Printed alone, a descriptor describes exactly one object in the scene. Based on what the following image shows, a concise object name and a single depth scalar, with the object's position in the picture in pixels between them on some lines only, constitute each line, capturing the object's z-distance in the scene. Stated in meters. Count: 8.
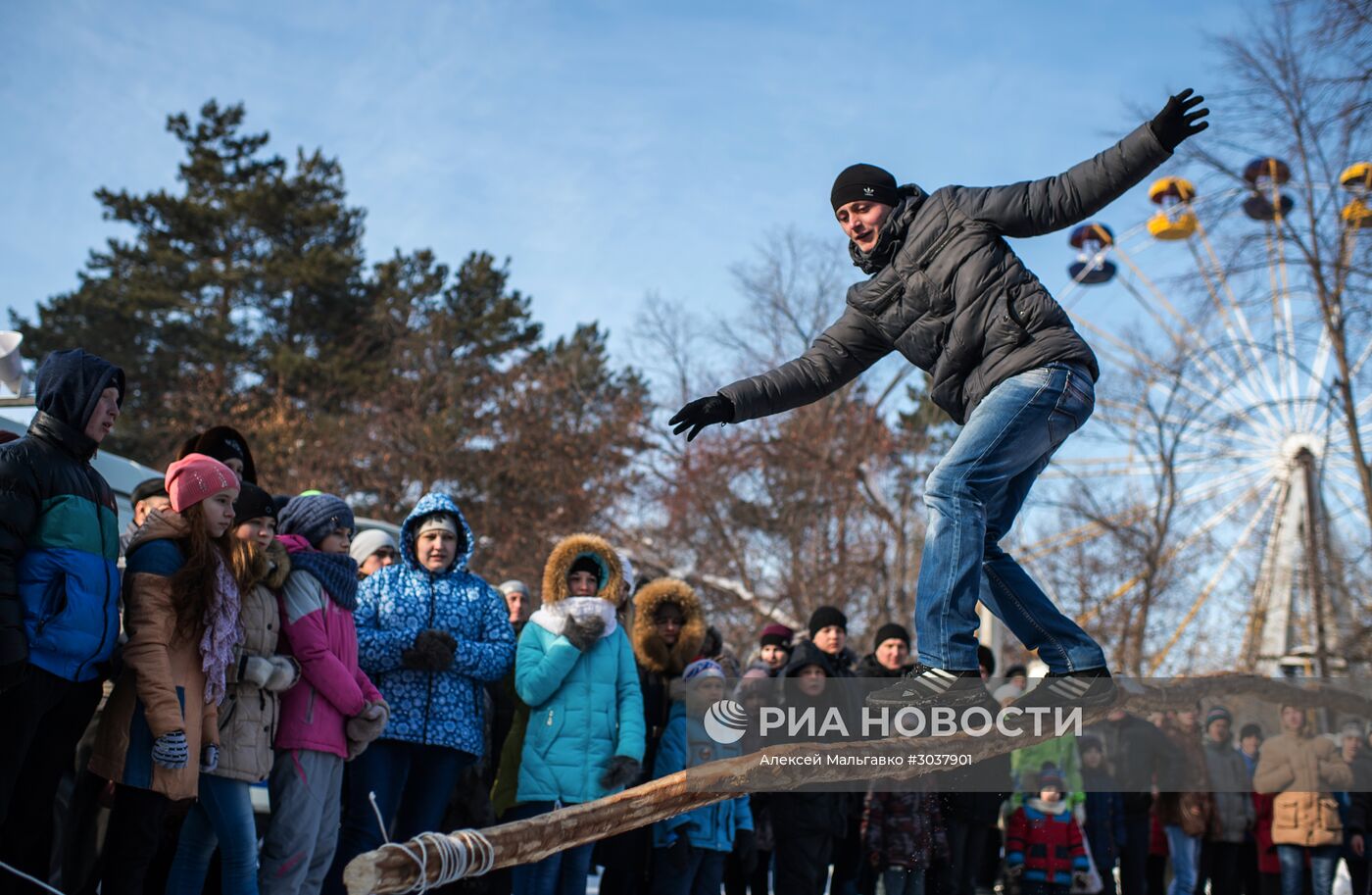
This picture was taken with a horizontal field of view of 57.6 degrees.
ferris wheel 22.23
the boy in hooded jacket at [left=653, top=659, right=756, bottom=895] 6.74
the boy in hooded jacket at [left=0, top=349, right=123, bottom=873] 4.34
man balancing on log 4.26
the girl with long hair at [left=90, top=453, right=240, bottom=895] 4.62
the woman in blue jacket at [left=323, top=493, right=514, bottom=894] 5.93
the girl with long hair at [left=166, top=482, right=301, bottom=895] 4.89
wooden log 2.79
